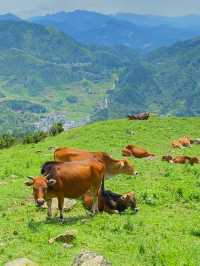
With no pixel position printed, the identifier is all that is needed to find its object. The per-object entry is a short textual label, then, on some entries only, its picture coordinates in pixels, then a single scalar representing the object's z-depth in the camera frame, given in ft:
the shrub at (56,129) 194.54
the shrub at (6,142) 179.01
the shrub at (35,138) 168.92
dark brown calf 60.44
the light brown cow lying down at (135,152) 116.37
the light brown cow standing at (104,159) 75.20
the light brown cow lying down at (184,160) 102.71
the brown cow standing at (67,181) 54.19
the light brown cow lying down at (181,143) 131.58
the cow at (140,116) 177.06
